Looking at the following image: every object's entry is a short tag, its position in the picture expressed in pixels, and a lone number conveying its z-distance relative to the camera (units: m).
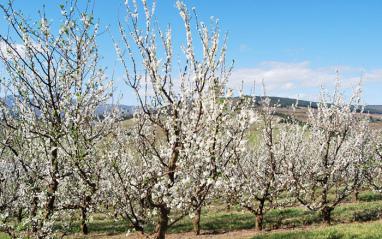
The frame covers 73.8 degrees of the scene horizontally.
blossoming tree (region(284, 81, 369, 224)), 13.07
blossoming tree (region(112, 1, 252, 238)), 5.77
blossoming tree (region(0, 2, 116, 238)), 7.39
